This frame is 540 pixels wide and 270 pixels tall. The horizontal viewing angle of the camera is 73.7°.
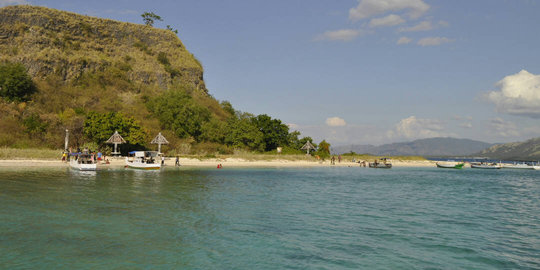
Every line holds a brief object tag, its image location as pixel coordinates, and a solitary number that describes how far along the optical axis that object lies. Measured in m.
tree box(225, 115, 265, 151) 74.56
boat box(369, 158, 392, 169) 76.19
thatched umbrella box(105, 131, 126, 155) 56.09
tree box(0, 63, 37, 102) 67.38
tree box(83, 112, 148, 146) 58.26
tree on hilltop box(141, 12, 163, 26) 117.19
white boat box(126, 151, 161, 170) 48.57
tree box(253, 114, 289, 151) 79.50
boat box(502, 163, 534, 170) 96.78
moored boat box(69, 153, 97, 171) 42.66
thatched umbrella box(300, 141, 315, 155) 80.53
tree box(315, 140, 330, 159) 84.62
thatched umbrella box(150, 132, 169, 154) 60.77
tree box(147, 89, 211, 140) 74.12
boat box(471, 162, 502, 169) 91.61
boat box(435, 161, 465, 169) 90.38
